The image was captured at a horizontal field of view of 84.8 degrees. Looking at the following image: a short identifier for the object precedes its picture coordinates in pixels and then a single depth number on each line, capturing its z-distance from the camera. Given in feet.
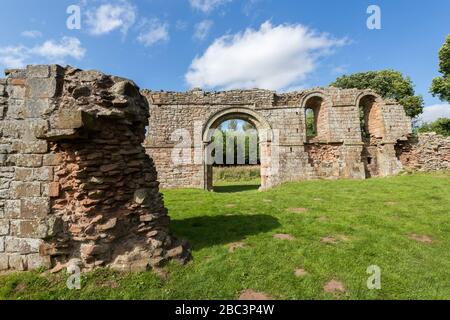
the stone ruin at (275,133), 49.14
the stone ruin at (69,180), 13.92
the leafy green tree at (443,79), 67.95
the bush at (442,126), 78.00
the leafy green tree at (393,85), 85.51
